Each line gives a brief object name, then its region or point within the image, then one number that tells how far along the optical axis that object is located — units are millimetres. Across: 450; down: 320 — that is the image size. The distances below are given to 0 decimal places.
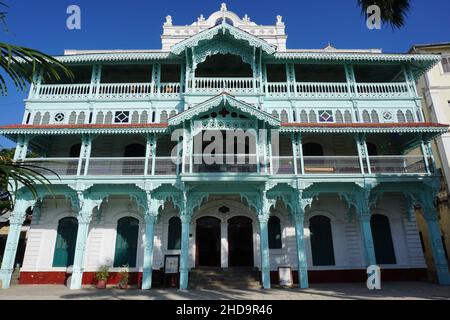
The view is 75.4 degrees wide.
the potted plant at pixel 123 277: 15209
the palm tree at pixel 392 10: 8500
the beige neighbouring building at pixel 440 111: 20156
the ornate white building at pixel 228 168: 15516
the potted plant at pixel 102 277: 15078
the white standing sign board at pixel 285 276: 15047
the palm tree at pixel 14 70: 2797
